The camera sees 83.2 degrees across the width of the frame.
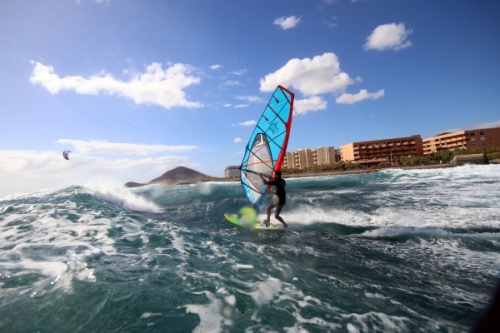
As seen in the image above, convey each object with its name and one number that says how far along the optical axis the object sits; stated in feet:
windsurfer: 26.96
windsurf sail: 29.09
